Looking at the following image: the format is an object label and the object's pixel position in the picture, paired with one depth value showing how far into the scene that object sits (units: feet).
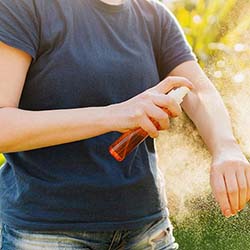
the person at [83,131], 5.16
